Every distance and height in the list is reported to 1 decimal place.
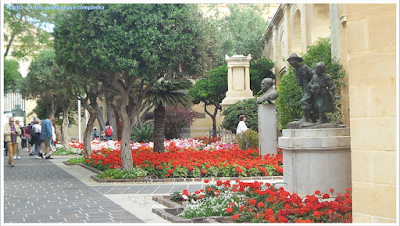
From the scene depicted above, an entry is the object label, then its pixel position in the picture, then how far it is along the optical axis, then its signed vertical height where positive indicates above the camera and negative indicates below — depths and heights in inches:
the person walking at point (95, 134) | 1183.6 -36.2
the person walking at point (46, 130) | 697.0 -13.6
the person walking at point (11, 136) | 571.8 -17.7
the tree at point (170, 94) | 537.3 +33.4
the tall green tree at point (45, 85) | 911.2 +82.3
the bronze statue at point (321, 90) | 292.4 +18.9
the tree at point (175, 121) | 1028.4 -1.8
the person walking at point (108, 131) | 1047.6 -24.0
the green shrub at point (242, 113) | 733.9 +9.4
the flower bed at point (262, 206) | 204.4 -45.6
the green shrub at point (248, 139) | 586.6 -27.1
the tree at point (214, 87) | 1160.8 +87.5
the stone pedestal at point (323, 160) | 269.3 -26.4
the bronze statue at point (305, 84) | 302.8 +24.3
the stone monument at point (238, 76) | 865.5 +86.6
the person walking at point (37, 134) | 745.6 -20.4
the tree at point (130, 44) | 399.2 +72.6
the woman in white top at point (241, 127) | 613.3 -11.1
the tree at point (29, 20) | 614.7 +150.6
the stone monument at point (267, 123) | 486.3 -4.8
